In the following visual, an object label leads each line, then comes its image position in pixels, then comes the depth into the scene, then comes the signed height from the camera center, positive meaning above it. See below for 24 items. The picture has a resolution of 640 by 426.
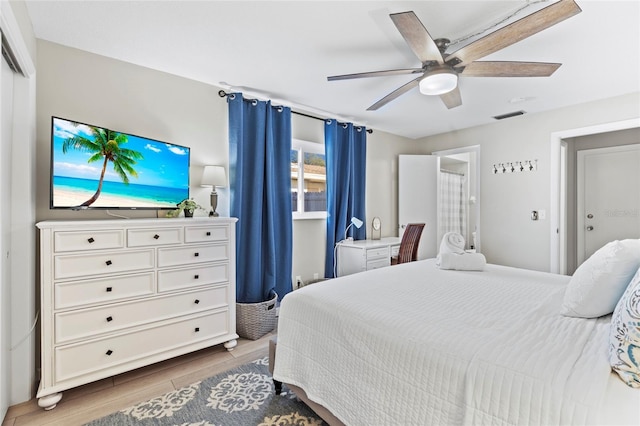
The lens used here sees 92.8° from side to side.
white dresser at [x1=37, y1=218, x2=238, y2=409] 1.88 -0.59
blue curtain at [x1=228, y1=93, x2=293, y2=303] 3.03 +0.19
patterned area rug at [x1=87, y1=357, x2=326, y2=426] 1.75 -1.20
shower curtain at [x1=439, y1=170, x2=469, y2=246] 5.20 +0.16
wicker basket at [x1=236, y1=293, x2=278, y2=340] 2.88 -1.02
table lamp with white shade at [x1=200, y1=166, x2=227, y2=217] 2.74 +0.30
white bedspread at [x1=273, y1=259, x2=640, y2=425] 0.91 -0.52
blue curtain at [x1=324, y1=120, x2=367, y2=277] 3.88 +0.43
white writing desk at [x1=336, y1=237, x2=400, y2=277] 3.62 -0.53
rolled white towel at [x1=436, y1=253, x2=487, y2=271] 2.41 -0.39
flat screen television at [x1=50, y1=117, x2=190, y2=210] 2.04 +0.32
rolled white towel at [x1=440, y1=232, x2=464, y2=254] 2.50 -0.26
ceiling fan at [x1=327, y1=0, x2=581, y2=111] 1.51 +0.97
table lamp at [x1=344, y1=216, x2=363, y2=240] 3.97 -0.13
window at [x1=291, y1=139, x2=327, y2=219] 3.72 +0.40
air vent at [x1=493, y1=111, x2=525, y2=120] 3.82 +1.26
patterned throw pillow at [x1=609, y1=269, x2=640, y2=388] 0.89 -0.40
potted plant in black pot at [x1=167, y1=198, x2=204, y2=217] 2.58 +0.04
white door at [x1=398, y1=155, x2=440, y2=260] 4.73 +0.30
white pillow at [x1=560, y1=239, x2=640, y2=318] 1.27 -0.30
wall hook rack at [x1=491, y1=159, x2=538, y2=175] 3.91 +0.61
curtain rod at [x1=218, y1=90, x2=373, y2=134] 3.01 +1.19
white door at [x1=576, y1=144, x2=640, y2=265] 4.02 +0.22
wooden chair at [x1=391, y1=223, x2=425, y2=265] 3.71 -0.38
